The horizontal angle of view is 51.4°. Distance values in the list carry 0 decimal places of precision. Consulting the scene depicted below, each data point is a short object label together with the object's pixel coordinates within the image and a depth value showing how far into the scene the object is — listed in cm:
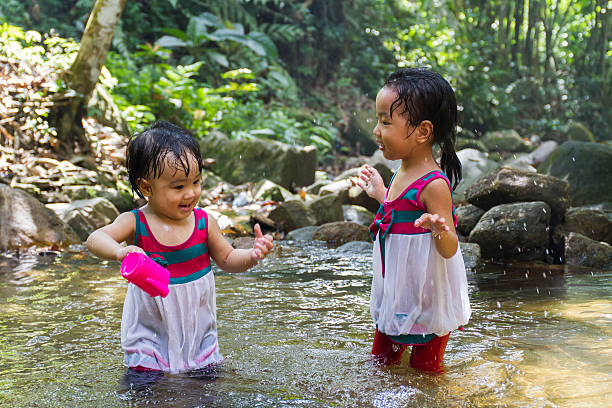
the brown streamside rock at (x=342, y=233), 707
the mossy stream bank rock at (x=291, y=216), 786
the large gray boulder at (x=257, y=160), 1063
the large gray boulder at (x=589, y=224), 619
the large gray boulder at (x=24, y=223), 626
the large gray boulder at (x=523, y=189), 605
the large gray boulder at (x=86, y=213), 689
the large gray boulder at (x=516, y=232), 565
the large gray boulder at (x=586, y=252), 546
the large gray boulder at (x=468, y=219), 645
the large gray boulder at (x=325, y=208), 818
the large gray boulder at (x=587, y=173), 851
